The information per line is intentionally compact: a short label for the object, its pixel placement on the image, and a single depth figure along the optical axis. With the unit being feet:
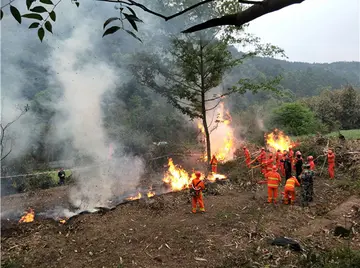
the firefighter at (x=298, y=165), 42.11
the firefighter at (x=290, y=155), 48.07
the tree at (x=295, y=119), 88.46
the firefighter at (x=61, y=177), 58.09
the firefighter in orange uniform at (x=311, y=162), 40.68
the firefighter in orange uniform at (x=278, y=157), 47.70
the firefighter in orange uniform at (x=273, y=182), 33.96
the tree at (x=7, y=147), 61.90
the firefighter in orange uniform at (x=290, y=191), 33.50
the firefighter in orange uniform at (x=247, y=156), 52.90
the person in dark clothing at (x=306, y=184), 34.01
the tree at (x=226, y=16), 6.43
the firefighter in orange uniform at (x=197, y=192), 32.17
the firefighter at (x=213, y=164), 50.97
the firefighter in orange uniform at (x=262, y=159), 47.27
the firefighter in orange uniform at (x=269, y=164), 42.45
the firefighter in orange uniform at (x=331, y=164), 43.83
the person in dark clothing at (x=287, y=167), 42.86
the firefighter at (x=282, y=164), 45.00
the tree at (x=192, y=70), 46.73
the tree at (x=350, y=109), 98.32
